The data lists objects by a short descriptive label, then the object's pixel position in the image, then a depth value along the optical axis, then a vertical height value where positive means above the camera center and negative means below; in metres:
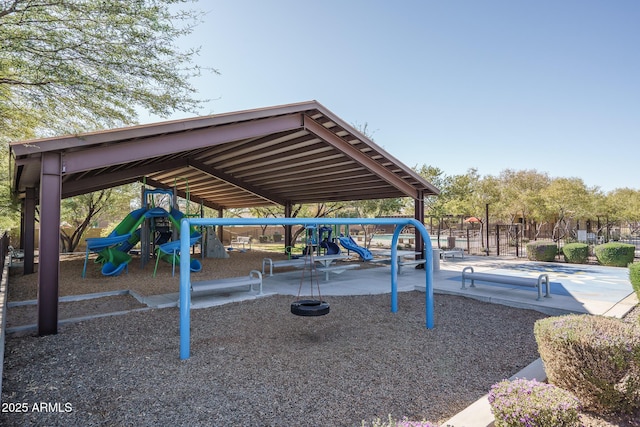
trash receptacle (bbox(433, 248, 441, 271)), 11.24 -1.30
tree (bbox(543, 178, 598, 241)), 20.28 +1.47
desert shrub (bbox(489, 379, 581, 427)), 2.16 -1.23
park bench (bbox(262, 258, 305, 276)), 9.68 -1.18
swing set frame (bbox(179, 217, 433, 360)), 4.02 -0.27
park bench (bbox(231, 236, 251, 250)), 23.42 -1.24
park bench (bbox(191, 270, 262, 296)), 6.55 -1.24
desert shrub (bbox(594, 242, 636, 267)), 12.47 -1.17
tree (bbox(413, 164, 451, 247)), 21.23 +2.41
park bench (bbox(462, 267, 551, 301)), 6.82 -1.24
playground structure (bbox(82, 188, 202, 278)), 10.21 -0.46
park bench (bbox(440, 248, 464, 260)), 15.16 -1.45
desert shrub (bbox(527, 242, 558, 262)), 14.27 -1.20
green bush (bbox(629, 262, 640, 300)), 6.29 -1.01
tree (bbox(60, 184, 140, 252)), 18.23 +1.06
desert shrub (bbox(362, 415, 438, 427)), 1.88 -1.14
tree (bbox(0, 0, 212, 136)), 4.57 +2.47
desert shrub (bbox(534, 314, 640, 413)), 2.62 -1.13
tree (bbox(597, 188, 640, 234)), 26.14 +1.25
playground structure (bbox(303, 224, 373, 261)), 12.12 -0.76
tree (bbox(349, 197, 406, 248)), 20.76 +1.13
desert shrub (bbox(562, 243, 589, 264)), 13.50 -1.22
